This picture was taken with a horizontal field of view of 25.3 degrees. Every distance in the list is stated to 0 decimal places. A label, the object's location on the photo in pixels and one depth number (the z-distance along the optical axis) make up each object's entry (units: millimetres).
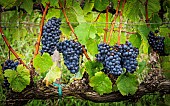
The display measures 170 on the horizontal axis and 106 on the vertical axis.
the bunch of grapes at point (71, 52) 2490
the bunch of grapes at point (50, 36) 2488
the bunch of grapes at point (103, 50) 2395
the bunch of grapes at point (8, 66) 2689
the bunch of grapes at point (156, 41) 2693
